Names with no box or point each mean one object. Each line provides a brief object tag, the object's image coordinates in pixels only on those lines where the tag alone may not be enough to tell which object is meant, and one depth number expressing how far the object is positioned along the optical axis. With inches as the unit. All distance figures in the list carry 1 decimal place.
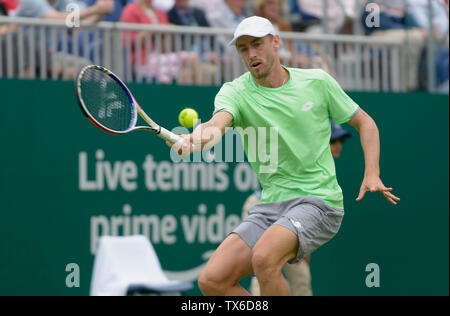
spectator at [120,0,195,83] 724.0
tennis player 439.2
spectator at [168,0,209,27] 761.6
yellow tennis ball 451.8
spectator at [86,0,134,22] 741.9
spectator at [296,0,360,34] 794.8
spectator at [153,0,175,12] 770.8
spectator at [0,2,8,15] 692.7
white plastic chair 578.9
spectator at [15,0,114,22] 697.6
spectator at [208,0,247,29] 775.7
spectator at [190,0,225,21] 776.9
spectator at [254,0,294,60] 776.3
